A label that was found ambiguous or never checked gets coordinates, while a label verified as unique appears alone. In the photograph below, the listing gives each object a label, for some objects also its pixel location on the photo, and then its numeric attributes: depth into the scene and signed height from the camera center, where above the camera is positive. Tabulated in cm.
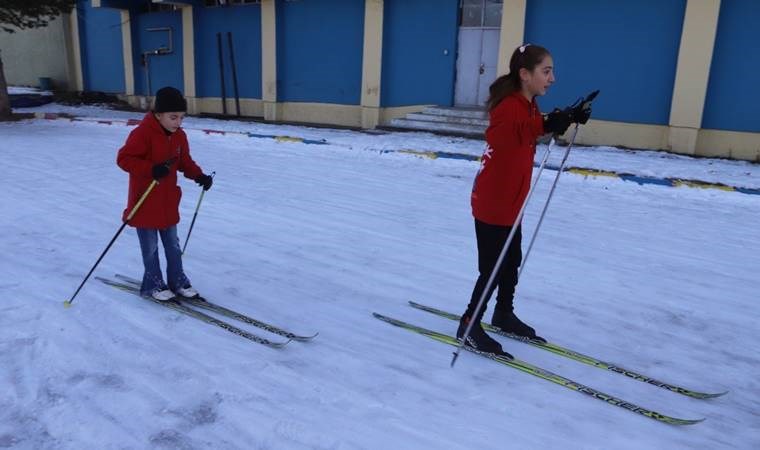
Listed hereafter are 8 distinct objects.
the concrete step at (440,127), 1424 -68
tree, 1480 +197
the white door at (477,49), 1474 +141
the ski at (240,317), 371 -156
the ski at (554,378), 295 -157
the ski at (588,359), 323 -157
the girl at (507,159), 308 -31
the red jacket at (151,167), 375 -53
